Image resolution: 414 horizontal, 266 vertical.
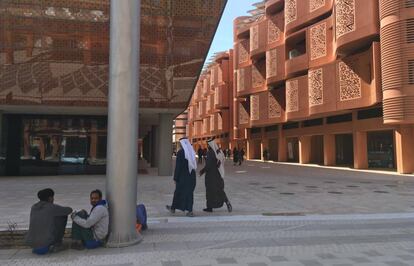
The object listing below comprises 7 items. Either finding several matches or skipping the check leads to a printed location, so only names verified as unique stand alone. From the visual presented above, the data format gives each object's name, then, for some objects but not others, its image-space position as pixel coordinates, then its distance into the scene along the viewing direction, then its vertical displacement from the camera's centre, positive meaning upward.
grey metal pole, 6.02 +0.50
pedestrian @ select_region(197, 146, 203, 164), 36.41 +0.17
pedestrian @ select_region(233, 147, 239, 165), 34.66 +0.10
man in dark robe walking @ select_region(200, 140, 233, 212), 9.03 -0.53
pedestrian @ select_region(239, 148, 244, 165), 35.09 +0.14
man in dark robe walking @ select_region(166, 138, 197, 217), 8.44 -0.42
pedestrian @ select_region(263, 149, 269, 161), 44.93 +0.16
